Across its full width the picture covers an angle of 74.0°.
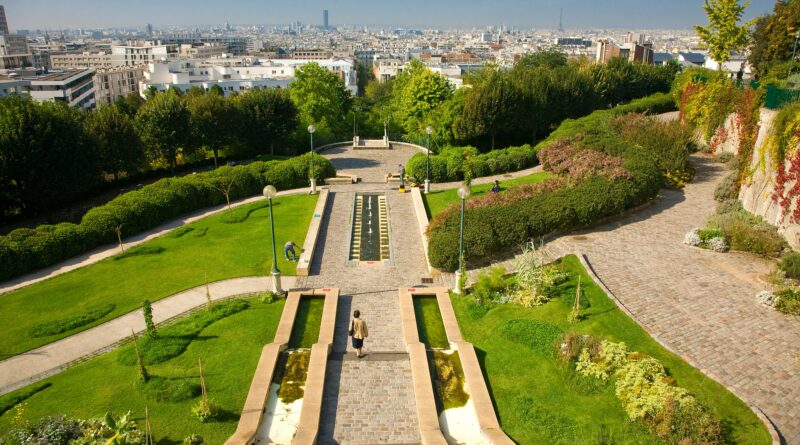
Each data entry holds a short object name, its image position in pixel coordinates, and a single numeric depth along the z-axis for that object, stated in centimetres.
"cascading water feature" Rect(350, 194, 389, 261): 2225
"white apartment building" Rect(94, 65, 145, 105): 12600
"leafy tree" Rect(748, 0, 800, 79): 3778
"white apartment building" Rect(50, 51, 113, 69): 18888
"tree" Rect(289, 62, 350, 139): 4678
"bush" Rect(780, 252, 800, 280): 1739
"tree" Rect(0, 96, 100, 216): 2784
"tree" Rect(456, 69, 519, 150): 4012
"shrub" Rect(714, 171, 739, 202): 2536
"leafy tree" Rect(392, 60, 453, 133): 4703
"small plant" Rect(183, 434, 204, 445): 1129
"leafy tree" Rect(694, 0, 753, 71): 3941
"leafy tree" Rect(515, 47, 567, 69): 7981
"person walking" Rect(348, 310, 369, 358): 1446
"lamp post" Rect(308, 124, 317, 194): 3069
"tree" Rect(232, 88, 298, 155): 4159
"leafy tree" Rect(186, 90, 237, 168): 3938
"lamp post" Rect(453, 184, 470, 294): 1848
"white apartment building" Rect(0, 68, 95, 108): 9650
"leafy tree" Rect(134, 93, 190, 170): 3756
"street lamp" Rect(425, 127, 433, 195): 3007
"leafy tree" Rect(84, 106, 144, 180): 3416
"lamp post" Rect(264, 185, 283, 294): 1820
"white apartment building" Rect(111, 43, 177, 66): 19300
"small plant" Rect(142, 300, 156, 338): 1524
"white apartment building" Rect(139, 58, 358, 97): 11712
